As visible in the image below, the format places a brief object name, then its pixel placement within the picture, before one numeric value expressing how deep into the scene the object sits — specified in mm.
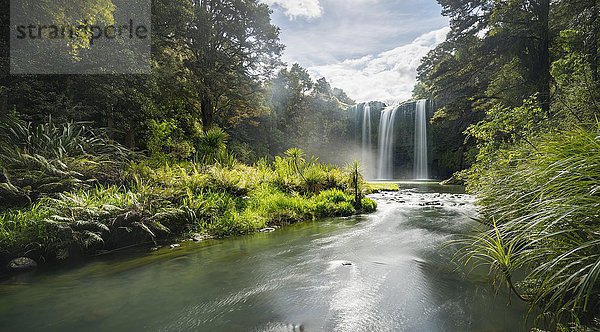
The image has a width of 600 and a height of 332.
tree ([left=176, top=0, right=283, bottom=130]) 16234
